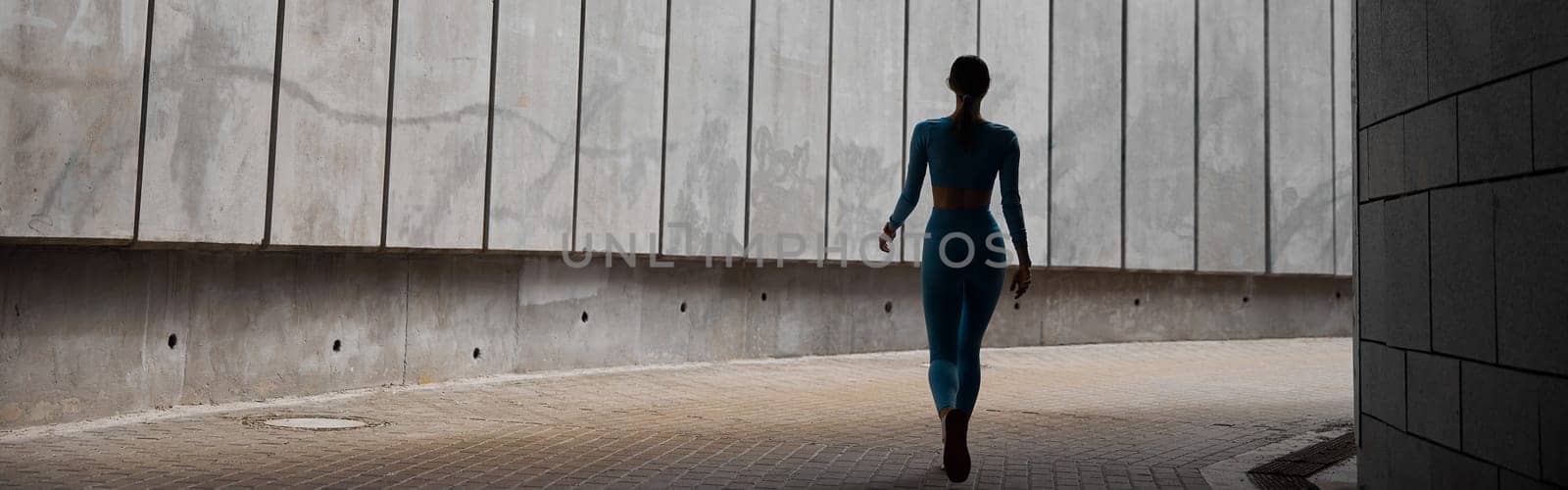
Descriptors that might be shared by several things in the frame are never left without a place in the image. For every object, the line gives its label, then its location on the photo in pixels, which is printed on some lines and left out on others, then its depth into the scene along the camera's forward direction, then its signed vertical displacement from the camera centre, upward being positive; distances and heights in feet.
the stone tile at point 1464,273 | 13.00 +0.35
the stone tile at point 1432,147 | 14.02 +1.78
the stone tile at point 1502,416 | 11.97 -1.05
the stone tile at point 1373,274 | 16.17 +0.38
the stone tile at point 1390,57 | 15.03 +3.03
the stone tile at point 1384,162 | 15.62 +1.79
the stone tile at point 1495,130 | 12.32 +1.76
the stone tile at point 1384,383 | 15.69 -0.99
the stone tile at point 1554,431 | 11.33 -1.08
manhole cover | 22.71 -2.61
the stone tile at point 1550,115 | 11.51 +1.75
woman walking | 18.45 +0.81
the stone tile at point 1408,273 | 14.75 +0.37
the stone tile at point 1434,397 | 13.91 -1.02
